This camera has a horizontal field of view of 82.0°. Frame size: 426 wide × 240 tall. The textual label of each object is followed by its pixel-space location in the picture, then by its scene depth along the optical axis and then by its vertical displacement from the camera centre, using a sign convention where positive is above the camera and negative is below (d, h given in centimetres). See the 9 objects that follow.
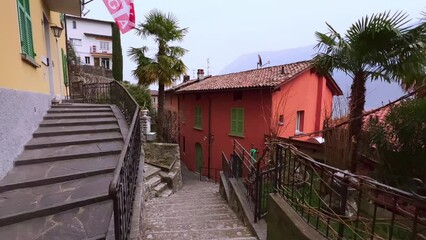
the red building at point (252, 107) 1045 -30
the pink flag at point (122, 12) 573 +208
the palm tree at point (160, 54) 1217 +232
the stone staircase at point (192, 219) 405 -239
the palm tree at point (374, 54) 413 +86
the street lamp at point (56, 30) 736 +207
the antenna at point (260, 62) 1458 +230
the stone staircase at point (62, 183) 256 -117
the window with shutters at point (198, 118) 1476 -112
